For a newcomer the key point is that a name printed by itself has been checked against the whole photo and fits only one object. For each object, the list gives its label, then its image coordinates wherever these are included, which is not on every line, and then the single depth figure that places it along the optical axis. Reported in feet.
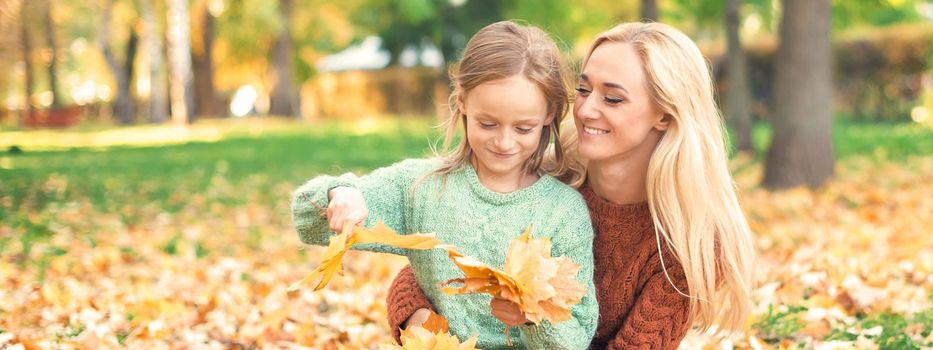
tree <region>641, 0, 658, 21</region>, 34.55
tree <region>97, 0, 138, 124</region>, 76.23
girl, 8.30
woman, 8.86
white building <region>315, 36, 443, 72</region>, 124.06
